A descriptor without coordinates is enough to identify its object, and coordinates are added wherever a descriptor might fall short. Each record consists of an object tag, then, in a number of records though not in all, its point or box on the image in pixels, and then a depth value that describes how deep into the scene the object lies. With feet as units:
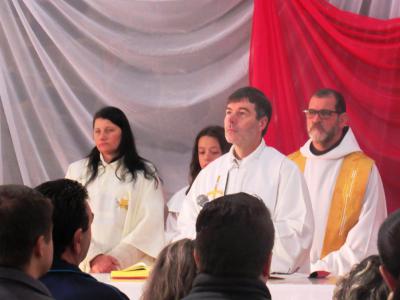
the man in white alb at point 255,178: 27.00
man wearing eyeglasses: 29.98
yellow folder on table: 24.46
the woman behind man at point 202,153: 32.07
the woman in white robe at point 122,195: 30.53
